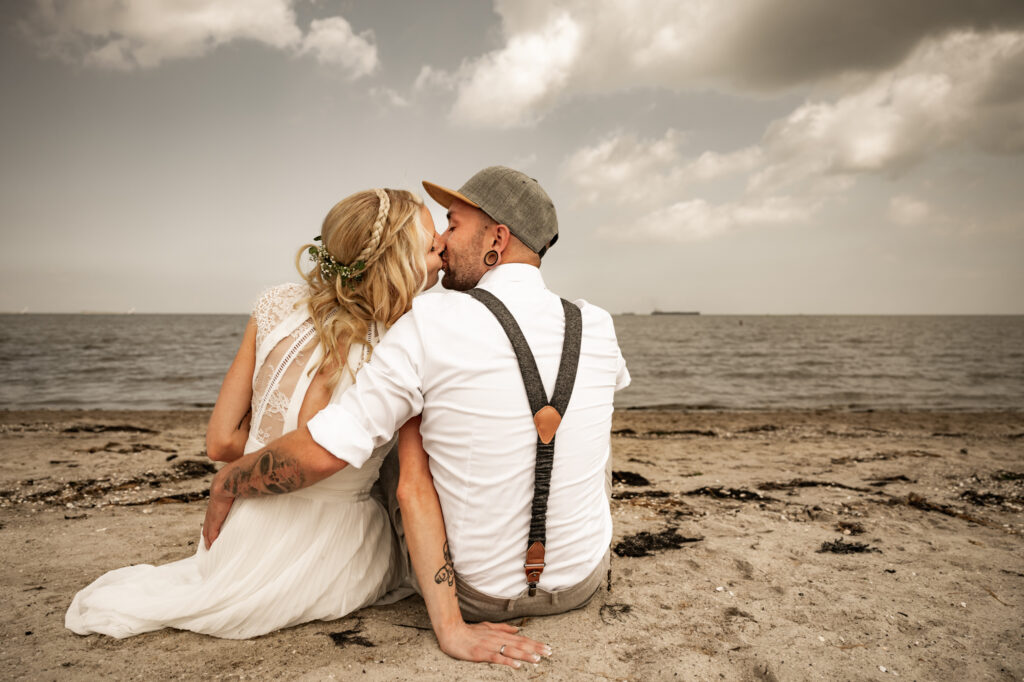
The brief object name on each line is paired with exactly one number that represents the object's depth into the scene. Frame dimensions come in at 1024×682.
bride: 2.33
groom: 1.98
